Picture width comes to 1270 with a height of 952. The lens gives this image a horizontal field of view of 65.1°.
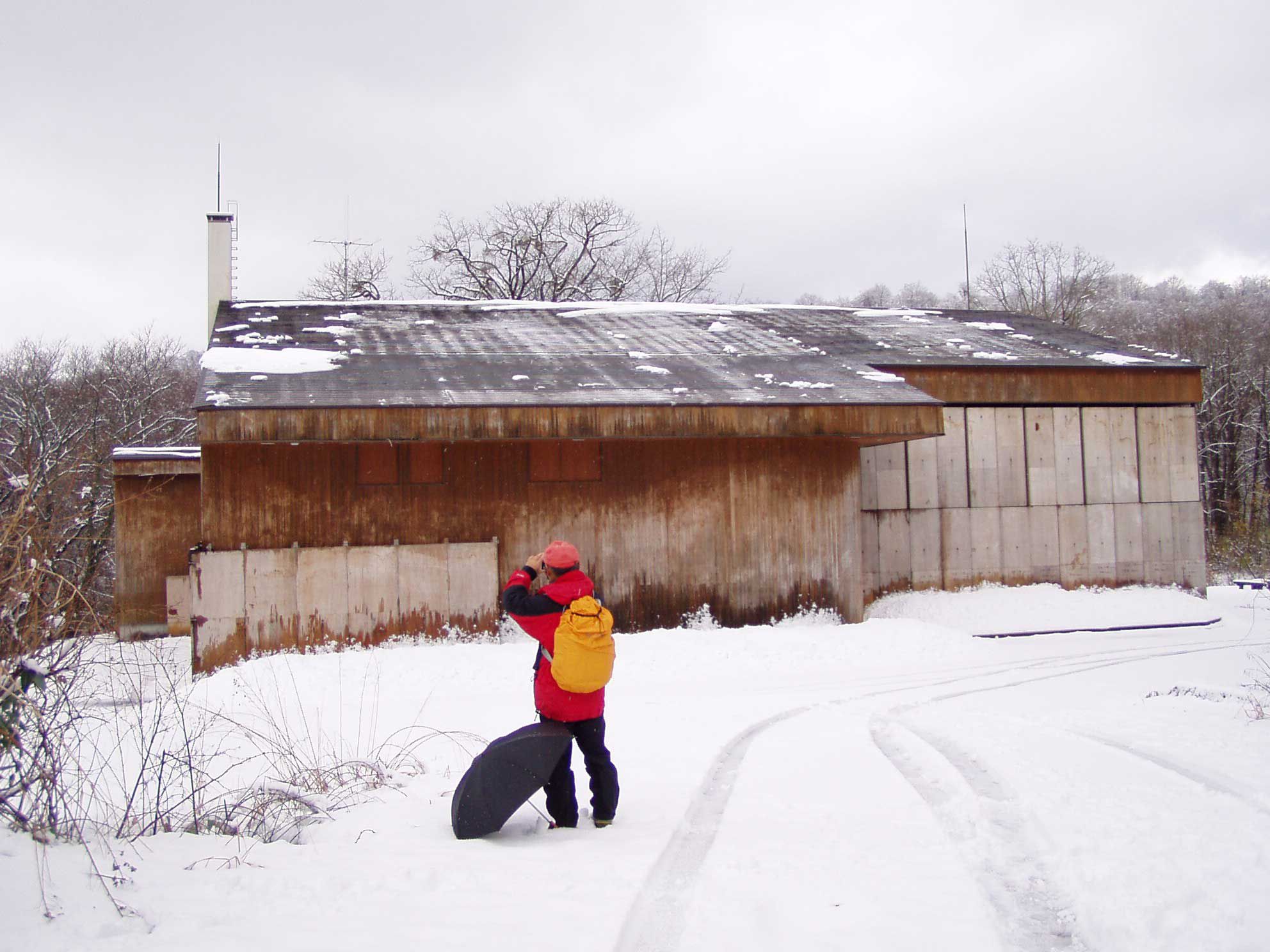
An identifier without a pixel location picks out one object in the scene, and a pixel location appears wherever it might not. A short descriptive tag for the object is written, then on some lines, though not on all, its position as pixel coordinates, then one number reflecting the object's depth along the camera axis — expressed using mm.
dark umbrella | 5266
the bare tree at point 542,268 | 40156
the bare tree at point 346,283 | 39031
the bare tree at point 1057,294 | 46312
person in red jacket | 5633
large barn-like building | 12617
